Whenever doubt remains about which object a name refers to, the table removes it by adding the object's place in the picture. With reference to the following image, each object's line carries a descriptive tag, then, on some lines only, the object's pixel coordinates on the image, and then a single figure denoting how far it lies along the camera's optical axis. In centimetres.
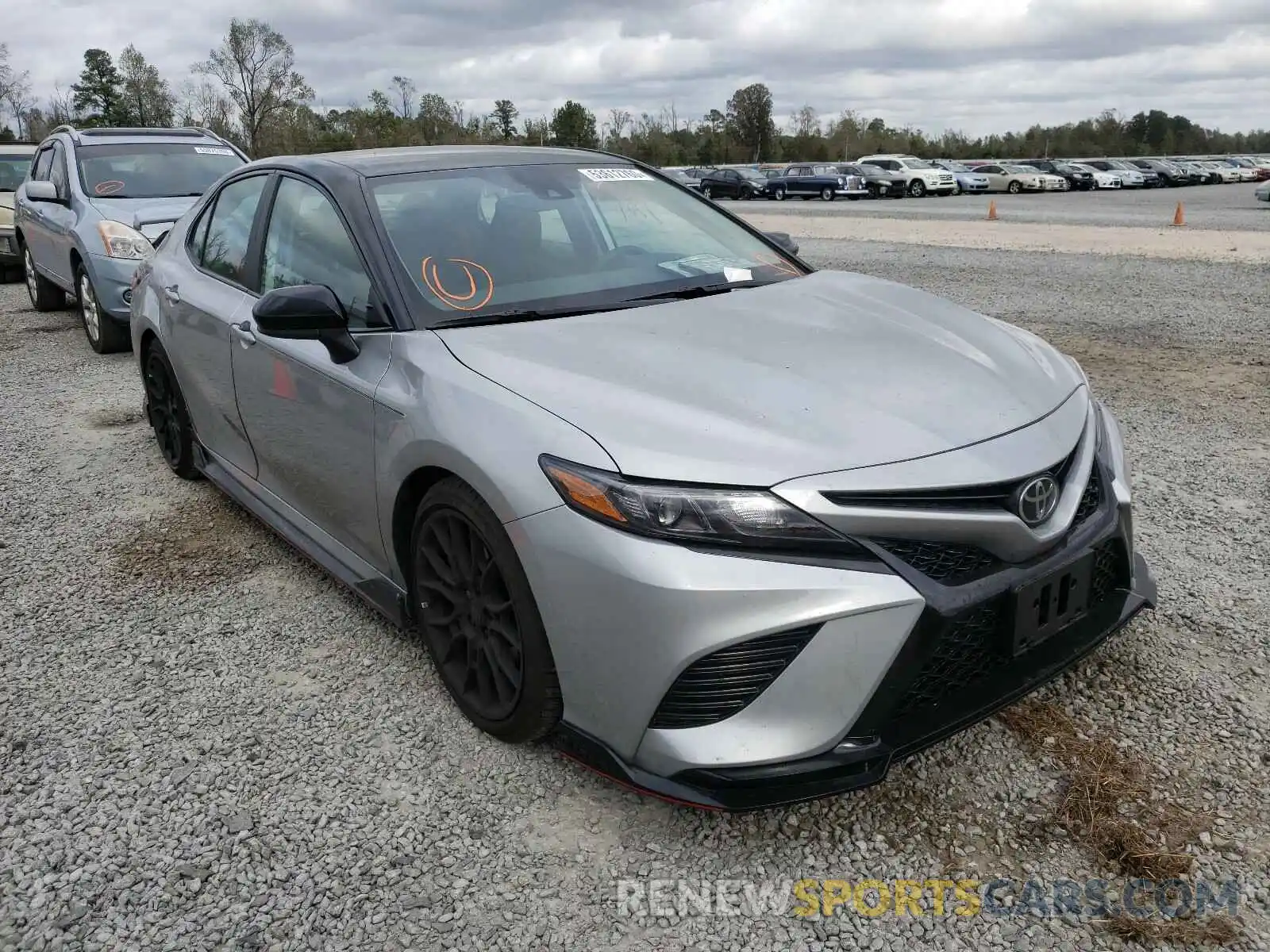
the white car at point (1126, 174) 4397
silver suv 777
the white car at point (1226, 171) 4866
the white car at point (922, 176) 3888
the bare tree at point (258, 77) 7369
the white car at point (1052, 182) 4097
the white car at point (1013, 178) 4094
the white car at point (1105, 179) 4349
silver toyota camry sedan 204
